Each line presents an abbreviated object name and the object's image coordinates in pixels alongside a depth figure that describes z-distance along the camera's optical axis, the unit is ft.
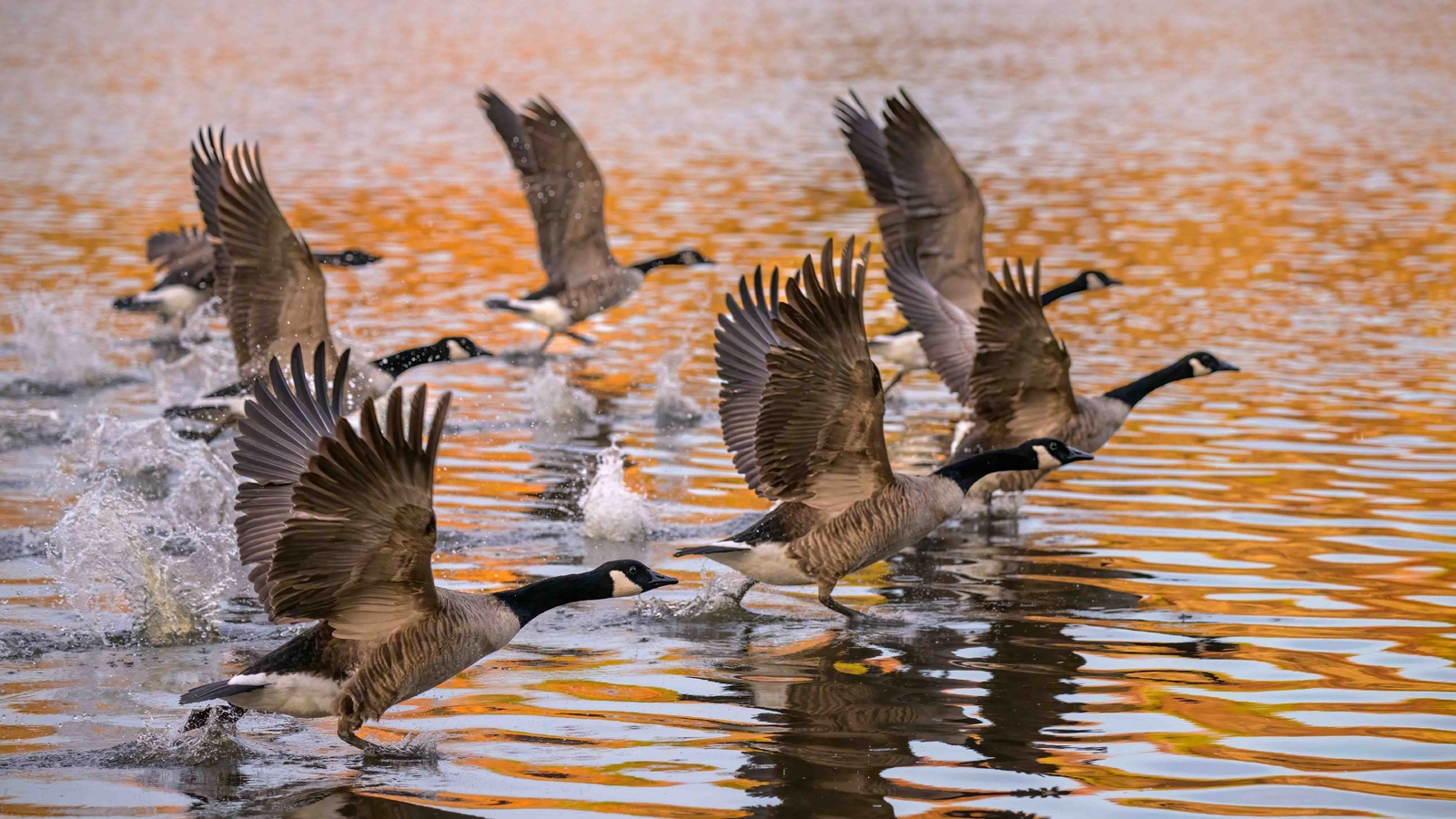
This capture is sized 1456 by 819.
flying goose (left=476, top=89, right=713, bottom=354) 91.56
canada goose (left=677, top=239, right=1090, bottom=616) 46.29
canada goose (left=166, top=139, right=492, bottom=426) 61.77
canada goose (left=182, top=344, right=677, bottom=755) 35.29
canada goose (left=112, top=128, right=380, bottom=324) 89.97
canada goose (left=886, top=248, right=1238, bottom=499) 58.98
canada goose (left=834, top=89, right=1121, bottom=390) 76.64
